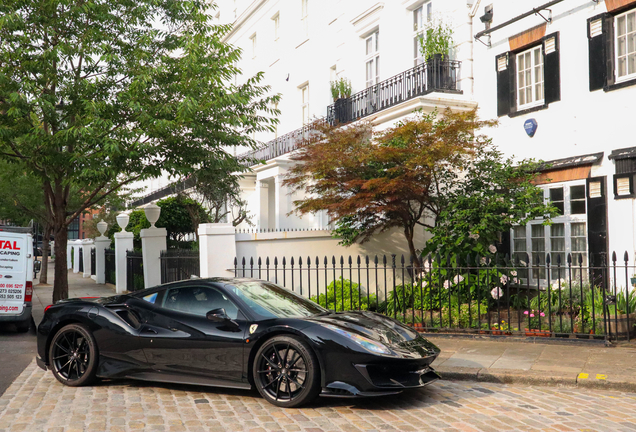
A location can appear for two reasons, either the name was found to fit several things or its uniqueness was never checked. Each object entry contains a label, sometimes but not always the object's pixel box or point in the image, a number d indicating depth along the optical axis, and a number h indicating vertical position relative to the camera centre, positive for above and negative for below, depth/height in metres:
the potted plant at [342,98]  17.89 +4.12
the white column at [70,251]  35.85 -0.84
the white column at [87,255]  28.34 -0.80
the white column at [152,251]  15.20 -0.35
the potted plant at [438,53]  14.50 +4.36
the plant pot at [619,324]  8.84 -1.36
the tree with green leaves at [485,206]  11.07 +0.51
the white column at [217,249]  11.71 -0.25
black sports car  5.65 -1.08
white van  11.70 -0.75
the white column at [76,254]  32.29 -0.85
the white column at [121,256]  19.02 -0.58
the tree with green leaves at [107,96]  12.16 +3.02
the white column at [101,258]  23.19 -0.77
